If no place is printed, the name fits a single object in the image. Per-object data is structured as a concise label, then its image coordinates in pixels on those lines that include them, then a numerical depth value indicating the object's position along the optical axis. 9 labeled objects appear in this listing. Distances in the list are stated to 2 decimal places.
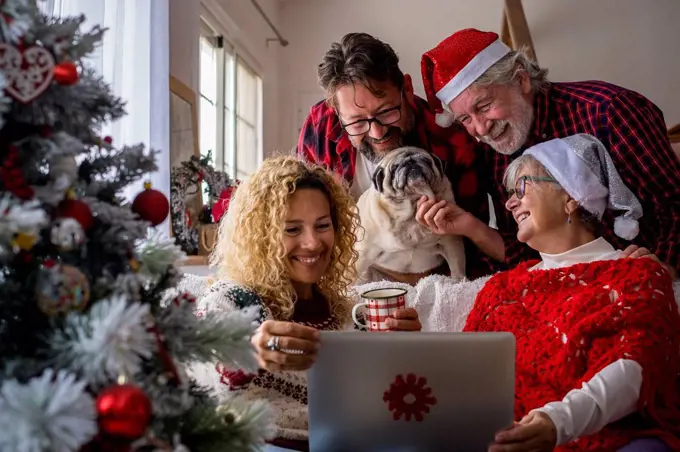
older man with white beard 1.92
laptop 1.12
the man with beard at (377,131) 2.09
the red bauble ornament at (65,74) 0.73
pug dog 2.09
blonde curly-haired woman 1.45
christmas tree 0.64
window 4.09
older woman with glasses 1.31
